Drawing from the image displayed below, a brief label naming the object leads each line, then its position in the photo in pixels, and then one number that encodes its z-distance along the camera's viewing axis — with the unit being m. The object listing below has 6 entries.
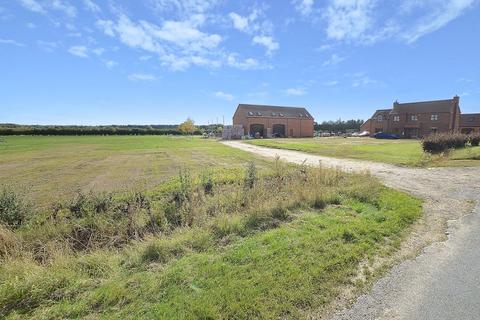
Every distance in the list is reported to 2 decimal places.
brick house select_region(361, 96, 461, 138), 57.81
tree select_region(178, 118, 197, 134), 92.57
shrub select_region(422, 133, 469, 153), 20.12
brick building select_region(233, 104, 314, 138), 62.97
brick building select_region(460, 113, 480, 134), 63.71
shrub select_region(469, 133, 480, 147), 23.33
